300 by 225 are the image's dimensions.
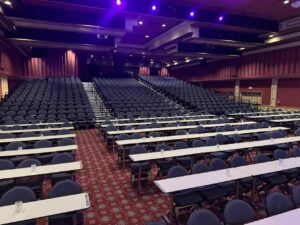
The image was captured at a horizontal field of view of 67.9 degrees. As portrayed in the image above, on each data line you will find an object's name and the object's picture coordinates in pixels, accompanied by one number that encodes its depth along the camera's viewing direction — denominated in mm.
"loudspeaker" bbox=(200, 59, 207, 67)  23681
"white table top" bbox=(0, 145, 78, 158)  5359
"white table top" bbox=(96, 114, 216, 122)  10739
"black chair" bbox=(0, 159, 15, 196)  4266
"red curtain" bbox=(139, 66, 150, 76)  30109
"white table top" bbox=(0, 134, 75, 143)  6697
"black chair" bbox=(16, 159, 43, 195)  4377
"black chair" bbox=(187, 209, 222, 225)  2639
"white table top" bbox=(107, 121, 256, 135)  7720
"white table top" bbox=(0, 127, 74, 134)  7450
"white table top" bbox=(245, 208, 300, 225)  2621
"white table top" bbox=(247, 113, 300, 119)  11853
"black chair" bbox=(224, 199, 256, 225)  2861
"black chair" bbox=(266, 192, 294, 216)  3066
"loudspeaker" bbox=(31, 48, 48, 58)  19878
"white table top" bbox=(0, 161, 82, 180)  4047
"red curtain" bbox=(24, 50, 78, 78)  20703
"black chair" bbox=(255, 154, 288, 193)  4469
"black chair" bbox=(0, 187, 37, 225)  3268
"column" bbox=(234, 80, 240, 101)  20562
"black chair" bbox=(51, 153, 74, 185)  4578
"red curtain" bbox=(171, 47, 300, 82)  14789
